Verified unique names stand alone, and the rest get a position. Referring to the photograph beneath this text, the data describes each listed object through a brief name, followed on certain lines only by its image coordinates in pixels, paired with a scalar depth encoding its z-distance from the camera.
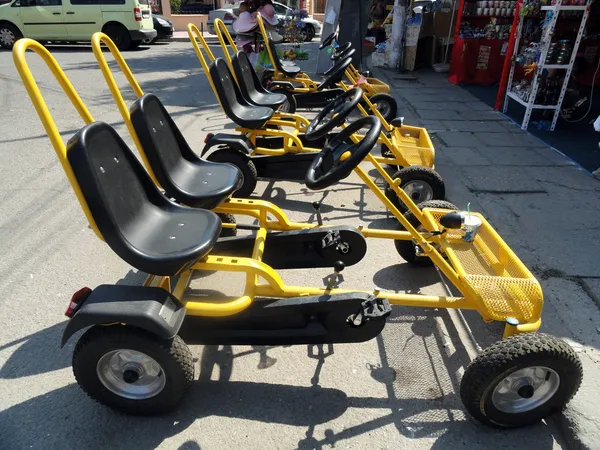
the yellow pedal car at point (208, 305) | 1.94
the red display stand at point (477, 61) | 8.57
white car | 16.30
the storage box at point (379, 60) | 10.47
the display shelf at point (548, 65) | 5.48
